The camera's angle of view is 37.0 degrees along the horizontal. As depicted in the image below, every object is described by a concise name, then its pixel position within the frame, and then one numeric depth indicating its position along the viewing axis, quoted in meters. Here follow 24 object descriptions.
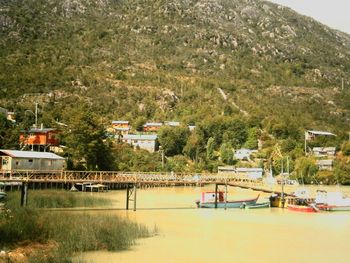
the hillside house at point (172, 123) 152.10
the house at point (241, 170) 128.62
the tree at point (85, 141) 83.81
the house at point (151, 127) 154.98
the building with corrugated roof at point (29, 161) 61.38
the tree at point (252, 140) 152.62
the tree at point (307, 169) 130.66
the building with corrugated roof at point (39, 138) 81.56
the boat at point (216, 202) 65.94
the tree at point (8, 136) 77.25
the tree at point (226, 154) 139.50
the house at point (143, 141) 141.00
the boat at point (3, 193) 51.33
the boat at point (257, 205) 66.88
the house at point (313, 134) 158.43
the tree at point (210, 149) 143.12
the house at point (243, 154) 146.50
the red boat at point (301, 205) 65.06
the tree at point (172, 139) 141.38
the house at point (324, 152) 148.25
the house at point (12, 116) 106.18
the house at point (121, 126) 146.32
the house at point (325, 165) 135.88
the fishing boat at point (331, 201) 67.31
